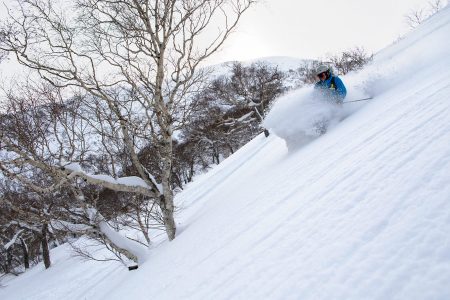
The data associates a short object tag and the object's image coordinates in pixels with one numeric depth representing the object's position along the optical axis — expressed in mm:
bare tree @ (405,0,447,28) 35562
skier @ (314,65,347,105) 8008
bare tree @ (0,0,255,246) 9062
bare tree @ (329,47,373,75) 21031
